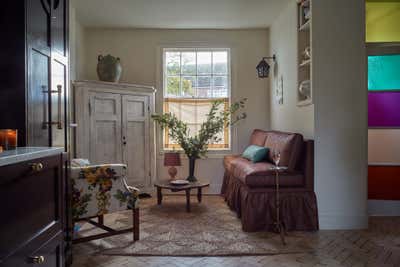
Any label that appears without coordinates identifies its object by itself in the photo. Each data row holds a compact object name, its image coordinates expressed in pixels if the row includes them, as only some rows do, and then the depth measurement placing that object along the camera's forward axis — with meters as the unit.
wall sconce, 5.05
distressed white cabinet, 4.41
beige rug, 2.88
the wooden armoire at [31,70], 1.74
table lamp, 4.65
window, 5.49
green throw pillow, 4.09
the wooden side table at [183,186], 4.02
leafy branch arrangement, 4.88
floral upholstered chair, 2.80
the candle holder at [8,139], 1.44
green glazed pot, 4.80
